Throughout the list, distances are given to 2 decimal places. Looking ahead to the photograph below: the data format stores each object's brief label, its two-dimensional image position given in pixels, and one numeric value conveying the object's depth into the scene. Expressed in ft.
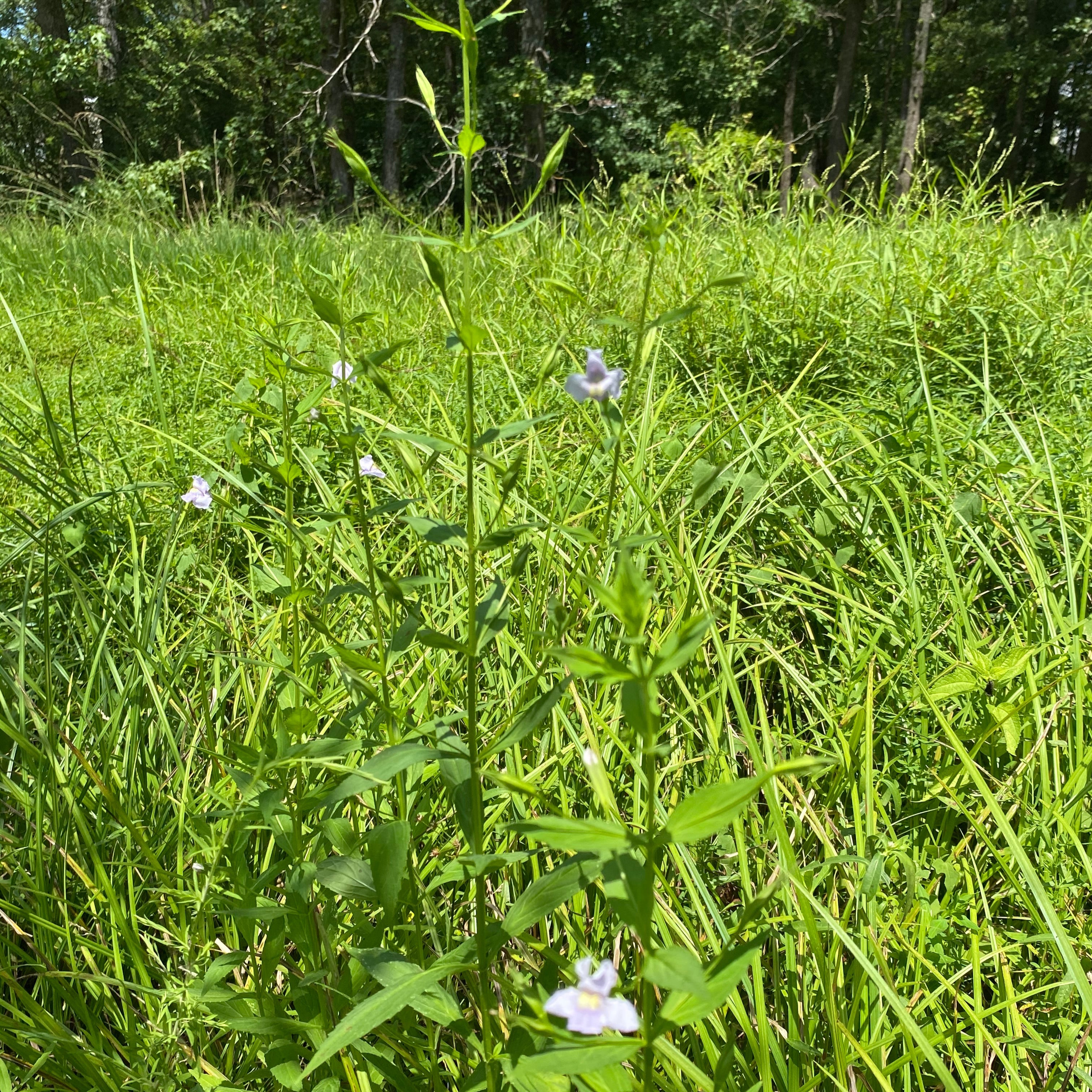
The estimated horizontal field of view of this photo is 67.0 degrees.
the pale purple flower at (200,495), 4.50
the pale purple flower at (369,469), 4.04
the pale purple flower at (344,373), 2.76
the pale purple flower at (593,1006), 1.46
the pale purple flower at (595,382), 2.18
